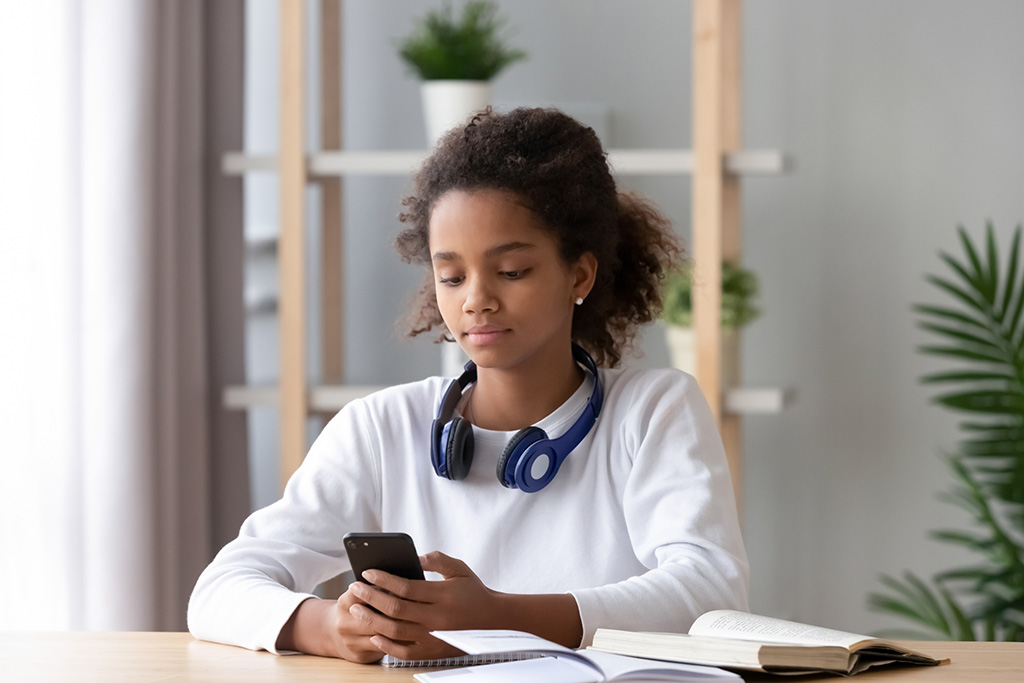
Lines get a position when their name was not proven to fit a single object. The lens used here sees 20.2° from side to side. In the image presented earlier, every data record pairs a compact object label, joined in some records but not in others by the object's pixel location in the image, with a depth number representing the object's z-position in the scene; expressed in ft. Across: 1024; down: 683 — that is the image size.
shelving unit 12.53
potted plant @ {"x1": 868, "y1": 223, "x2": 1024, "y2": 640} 12.57
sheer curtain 11.81
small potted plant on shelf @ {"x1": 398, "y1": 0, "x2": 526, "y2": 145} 12.84
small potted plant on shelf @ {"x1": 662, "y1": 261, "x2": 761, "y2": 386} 12.77
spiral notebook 9.04
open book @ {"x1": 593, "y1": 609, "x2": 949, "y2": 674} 8.77
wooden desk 8.93
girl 9.59
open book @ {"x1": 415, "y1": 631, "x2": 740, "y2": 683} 8.72
